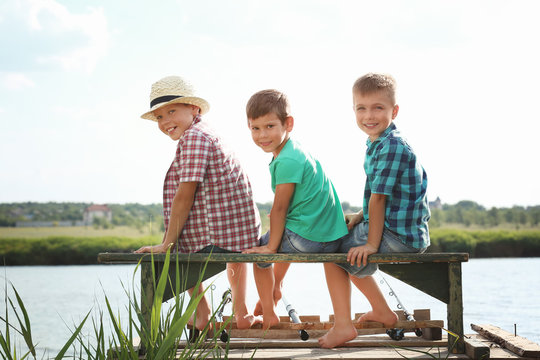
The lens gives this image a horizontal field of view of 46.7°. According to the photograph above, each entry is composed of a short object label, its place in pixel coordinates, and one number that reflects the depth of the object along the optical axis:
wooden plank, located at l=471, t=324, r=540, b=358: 3.02
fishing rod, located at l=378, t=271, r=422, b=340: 3.44
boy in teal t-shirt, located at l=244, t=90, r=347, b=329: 3.27
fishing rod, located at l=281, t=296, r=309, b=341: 3.37
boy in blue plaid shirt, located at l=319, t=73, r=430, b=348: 3.18
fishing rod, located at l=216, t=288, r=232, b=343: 2.98
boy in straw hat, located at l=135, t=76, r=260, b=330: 3.38
